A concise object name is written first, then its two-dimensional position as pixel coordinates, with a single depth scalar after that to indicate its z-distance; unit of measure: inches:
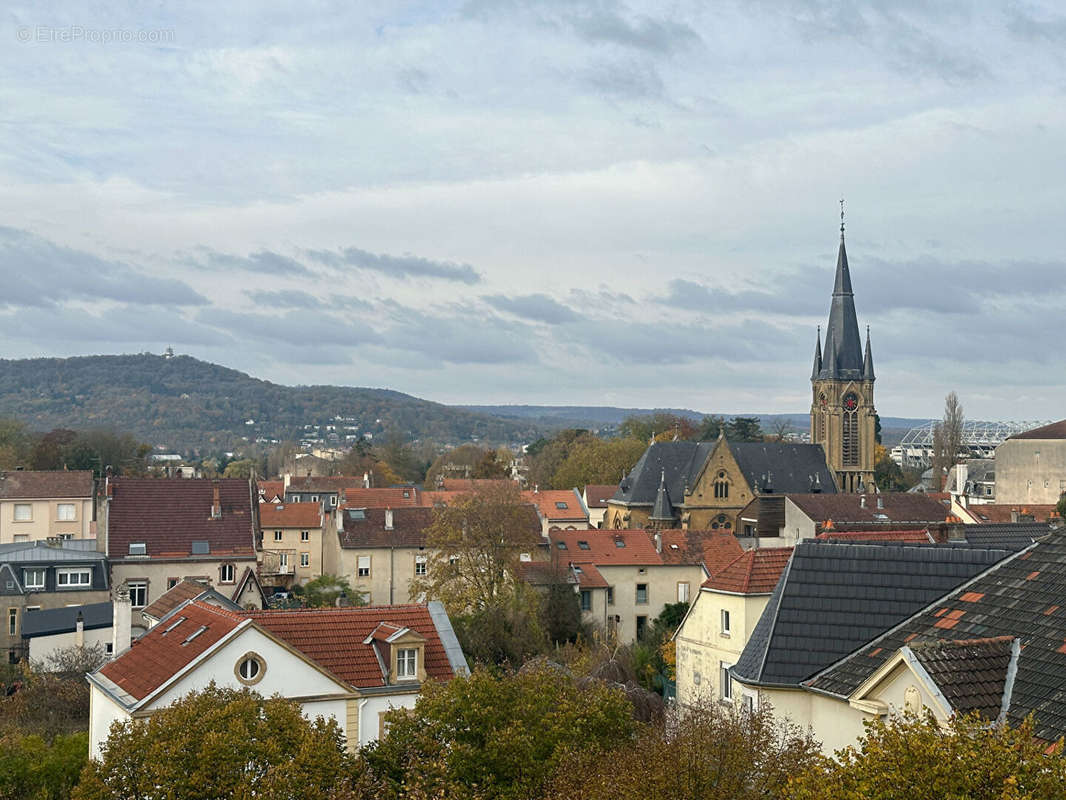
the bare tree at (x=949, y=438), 5285.4
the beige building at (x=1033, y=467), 3708.2
